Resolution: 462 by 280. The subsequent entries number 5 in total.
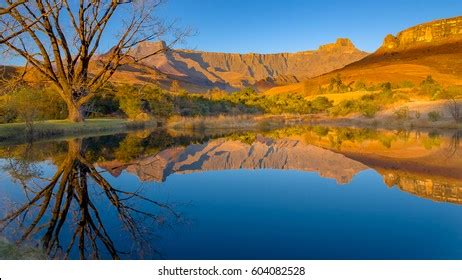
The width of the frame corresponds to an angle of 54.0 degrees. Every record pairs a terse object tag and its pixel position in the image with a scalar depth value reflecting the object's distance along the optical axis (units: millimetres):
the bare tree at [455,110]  26761
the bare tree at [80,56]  19000
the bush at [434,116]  28031
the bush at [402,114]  30078
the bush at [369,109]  33719
